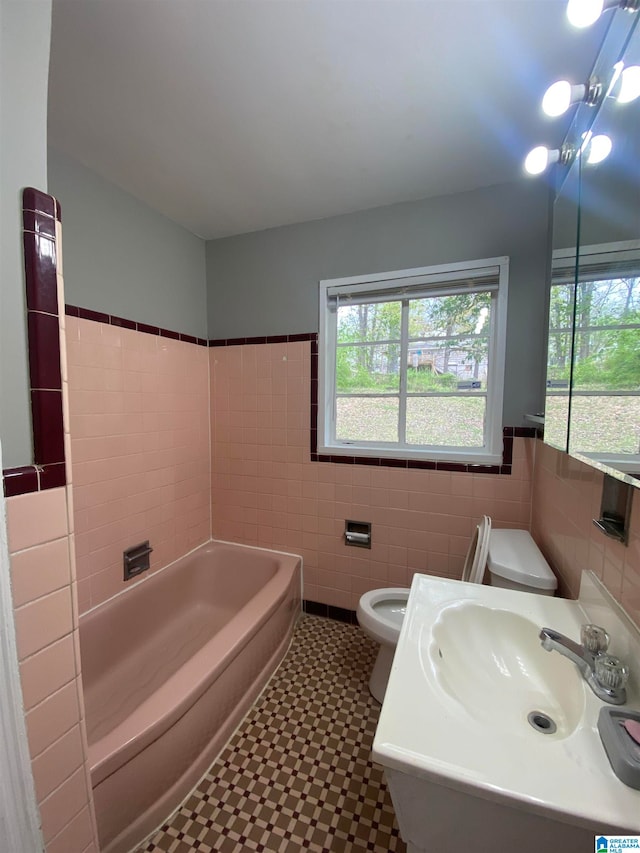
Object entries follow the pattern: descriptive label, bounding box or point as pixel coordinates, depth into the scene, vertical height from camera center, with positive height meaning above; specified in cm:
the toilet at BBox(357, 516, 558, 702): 125 -68
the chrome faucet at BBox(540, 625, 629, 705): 69 -56
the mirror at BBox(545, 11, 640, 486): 77 +29
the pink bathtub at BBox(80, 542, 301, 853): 101 -119
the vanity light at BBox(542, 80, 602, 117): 96 +93
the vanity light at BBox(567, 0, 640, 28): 77 +94
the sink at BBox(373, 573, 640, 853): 52 -61
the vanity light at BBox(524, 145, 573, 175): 118 +91
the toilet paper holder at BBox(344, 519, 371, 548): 201 -79
